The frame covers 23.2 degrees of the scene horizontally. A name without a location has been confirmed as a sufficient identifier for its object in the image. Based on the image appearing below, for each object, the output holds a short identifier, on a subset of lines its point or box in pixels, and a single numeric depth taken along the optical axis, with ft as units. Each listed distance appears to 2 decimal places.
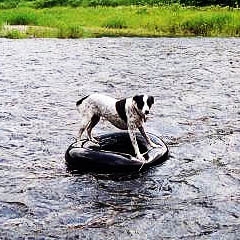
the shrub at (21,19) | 117.08
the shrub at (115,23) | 111.84
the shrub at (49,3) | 168.35
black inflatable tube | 29.68
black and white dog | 28.94
